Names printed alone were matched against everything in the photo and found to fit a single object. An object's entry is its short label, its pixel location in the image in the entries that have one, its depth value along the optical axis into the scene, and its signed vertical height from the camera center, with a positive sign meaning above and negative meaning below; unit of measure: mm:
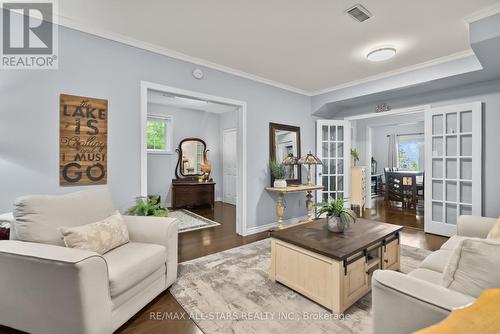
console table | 3836 -504
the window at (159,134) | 5664 +776
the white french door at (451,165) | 3367 +0
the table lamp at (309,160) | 4176 +94
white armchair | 1367 -711
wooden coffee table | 1799 -811
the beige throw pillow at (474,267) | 934 -429
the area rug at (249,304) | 1683 -1149
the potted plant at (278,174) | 3979 -151
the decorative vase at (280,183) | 3975 -310
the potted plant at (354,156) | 5809 +230
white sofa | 959 -596
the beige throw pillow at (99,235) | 1688 -537
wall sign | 2344 +259
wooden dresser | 5578 -679
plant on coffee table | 2281 -496
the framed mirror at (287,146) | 4160 +357
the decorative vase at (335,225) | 2293 -587
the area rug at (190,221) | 4094 -1072
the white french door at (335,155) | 4910 +216
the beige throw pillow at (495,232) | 1508 -449
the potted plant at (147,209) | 2518 -476
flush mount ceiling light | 2877 +1397
